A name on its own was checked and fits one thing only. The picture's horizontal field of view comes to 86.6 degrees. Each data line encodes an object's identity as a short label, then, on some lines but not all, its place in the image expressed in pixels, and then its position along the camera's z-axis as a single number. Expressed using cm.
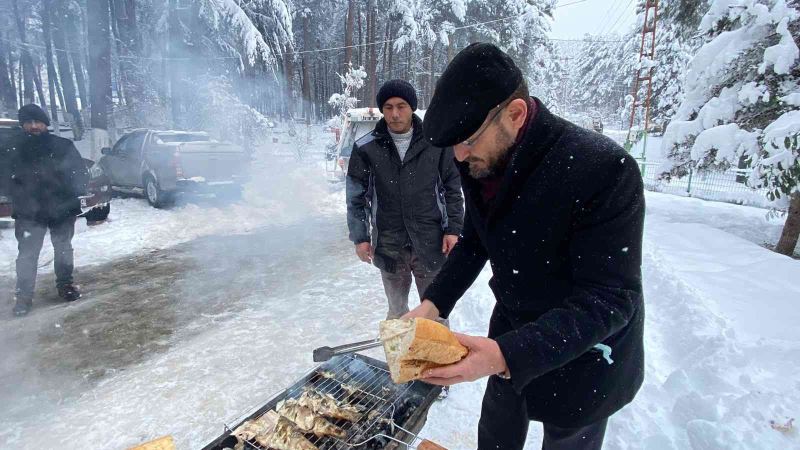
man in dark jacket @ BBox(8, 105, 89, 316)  516
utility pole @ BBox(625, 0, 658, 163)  1889
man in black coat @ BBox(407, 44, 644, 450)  133
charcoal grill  206
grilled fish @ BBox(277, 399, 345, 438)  209
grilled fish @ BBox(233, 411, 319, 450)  201
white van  1427
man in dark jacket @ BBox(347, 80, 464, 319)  346
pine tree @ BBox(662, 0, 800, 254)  590
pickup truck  1021
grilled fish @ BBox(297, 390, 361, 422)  221
